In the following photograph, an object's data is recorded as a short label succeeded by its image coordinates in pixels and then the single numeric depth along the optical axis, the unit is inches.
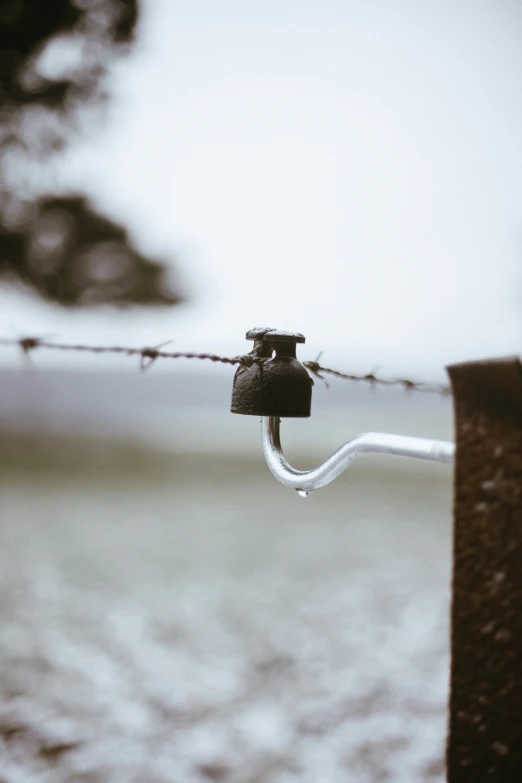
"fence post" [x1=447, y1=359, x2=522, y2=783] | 23.5
